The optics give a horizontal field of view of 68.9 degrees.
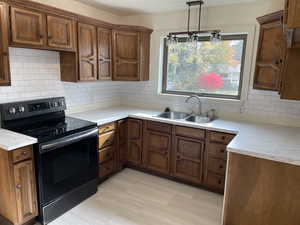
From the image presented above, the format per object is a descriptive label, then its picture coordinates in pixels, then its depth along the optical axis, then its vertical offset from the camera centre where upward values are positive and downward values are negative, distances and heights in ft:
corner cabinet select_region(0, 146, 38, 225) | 6.28 -3.39
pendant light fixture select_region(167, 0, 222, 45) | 8.46 +1.78
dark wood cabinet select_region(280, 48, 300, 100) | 7.07 +0.11
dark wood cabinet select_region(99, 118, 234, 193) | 9.00 -3.33
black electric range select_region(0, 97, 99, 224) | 6.97 -2.66
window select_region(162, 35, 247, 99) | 10.19 +0.49
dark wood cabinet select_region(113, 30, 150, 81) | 10.94 +1.06
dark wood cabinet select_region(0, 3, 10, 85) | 6.55 +0.73
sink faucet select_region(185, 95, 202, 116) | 10.78 -1.23
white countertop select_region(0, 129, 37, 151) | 6.02 -1.97
